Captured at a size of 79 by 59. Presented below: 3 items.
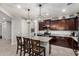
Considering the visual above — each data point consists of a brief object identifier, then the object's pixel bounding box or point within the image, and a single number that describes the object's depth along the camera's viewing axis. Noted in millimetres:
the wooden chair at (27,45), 1551
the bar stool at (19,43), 1482
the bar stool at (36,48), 1342
